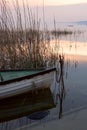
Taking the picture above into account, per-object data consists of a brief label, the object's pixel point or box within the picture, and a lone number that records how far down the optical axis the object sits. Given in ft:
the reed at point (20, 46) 14.93
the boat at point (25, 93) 11.53
